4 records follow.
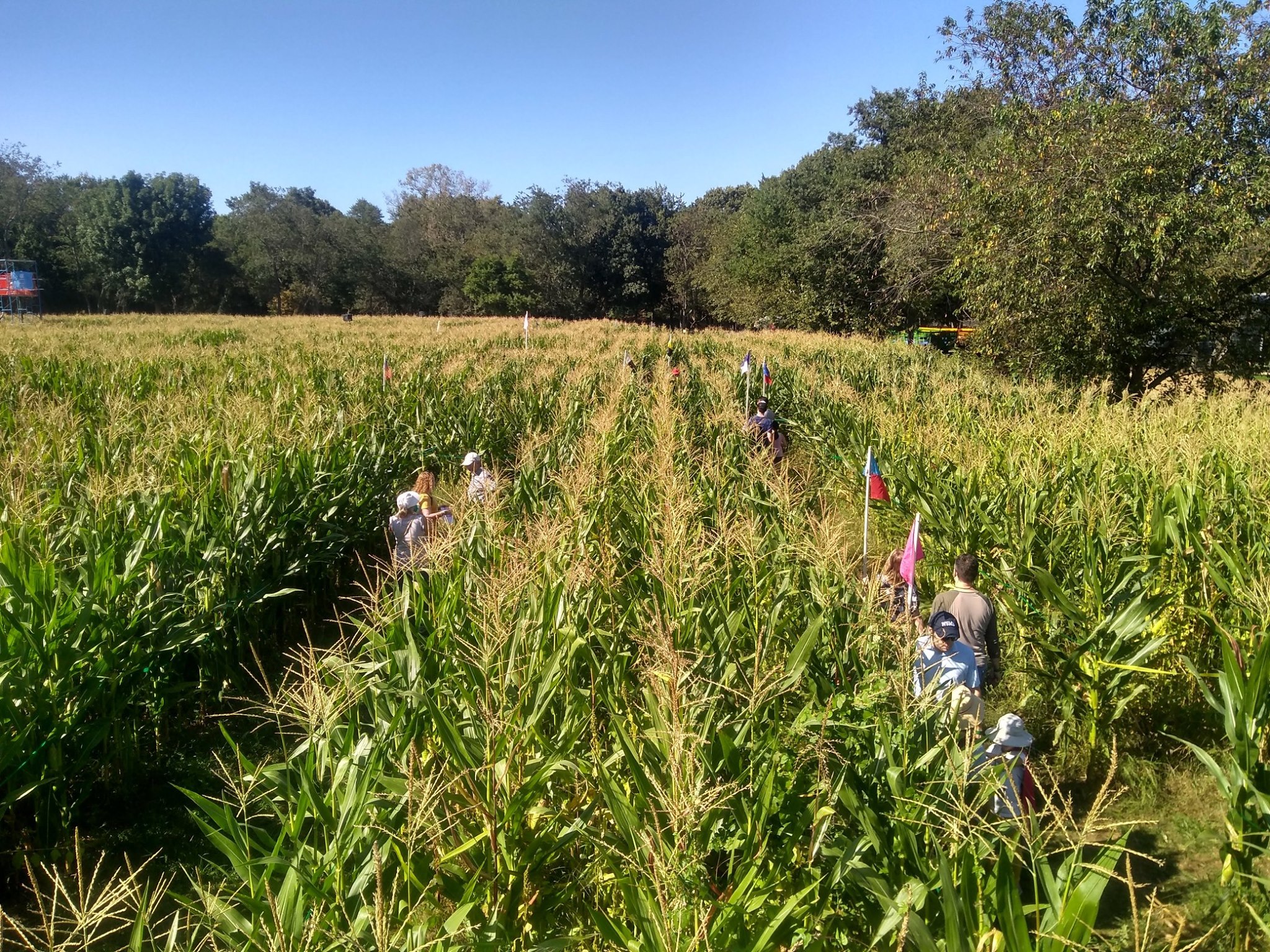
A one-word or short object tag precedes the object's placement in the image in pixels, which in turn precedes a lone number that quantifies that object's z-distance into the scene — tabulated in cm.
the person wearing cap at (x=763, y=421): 1016
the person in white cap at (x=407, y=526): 607
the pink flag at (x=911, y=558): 436
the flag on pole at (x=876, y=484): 560
